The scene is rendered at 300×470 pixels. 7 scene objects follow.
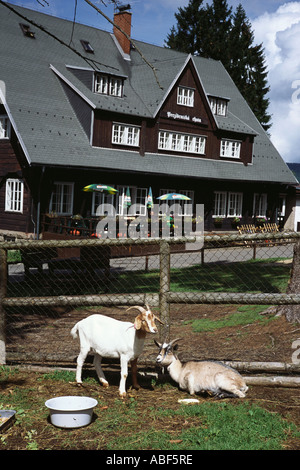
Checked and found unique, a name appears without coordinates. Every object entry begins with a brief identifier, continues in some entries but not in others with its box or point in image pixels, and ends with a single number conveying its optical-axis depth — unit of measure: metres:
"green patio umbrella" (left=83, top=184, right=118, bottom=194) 25.20
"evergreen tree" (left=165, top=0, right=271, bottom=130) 53.75
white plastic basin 5.32
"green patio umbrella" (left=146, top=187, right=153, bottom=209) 28.90
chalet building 25.59
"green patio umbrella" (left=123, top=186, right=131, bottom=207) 27.88
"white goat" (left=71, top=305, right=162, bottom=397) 6.20
